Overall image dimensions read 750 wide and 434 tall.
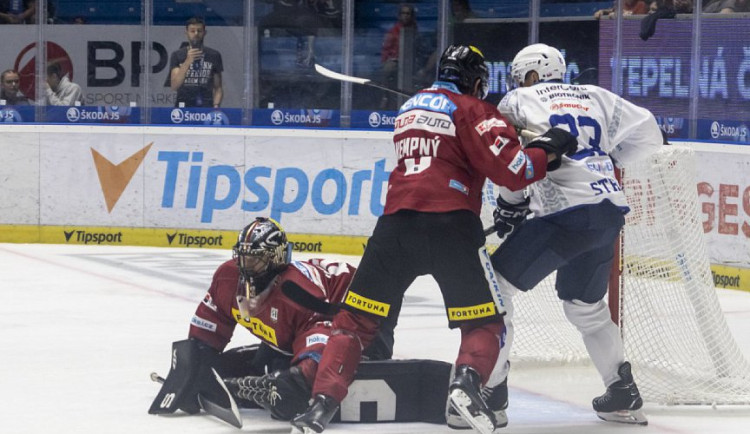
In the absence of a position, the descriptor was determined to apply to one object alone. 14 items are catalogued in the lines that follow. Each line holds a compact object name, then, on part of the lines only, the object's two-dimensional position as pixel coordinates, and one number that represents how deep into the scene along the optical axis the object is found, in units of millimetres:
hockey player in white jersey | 8820
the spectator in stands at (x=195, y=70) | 20187
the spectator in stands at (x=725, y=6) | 16469
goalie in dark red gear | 8789
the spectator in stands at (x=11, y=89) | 20312
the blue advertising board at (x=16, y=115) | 20156
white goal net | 9992
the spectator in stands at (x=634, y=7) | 17906
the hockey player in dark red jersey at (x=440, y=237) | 8109
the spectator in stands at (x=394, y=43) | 19766
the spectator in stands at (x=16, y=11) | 20453
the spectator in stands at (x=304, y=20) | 19906
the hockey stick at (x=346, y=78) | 10141
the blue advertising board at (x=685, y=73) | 16437
